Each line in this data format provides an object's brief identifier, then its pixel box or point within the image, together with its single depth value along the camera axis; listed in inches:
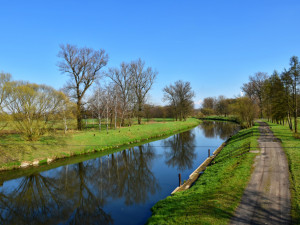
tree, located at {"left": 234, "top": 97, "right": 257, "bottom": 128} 1629.9
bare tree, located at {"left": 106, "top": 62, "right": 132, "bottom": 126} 1779.0
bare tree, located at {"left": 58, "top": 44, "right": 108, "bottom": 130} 1249.4
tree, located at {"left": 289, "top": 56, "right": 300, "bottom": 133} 999.6
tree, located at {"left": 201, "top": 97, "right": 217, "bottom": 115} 4727.6
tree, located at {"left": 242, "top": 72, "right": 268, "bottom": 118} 2546.8
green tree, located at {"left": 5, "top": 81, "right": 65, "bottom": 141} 747.4
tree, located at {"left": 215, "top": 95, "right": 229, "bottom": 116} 3542.1
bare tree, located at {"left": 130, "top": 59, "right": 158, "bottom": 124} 1922.1
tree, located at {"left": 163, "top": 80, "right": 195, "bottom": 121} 2674.7
